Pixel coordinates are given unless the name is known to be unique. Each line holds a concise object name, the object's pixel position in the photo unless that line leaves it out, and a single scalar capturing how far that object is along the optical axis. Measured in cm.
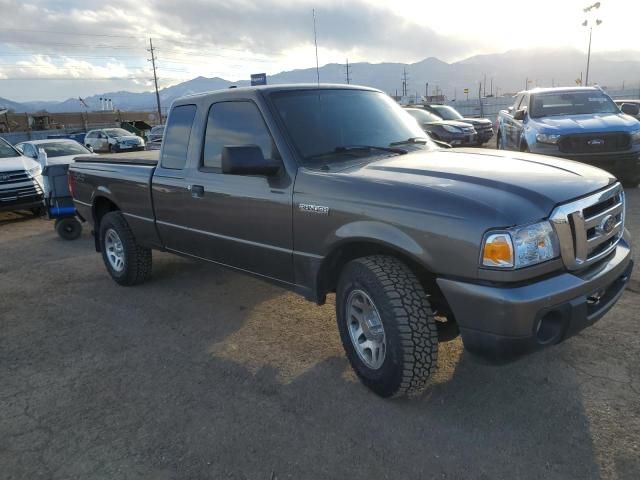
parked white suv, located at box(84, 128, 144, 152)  2494
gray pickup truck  254
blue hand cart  842
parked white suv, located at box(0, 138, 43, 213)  1007
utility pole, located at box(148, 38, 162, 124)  6081
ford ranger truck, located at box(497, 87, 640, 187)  832
